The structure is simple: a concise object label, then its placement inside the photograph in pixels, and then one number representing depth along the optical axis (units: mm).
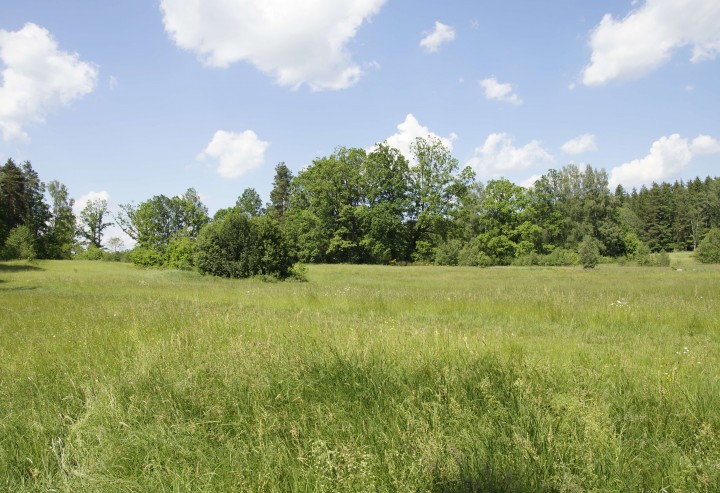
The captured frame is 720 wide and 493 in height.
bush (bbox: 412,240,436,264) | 60750
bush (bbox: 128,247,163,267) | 49844
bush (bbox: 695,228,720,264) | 50344
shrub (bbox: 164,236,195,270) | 41241
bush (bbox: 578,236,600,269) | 45750
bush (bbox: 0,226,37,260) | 52094
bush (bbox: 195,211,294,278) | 27812
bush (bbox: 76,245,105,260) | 68344
